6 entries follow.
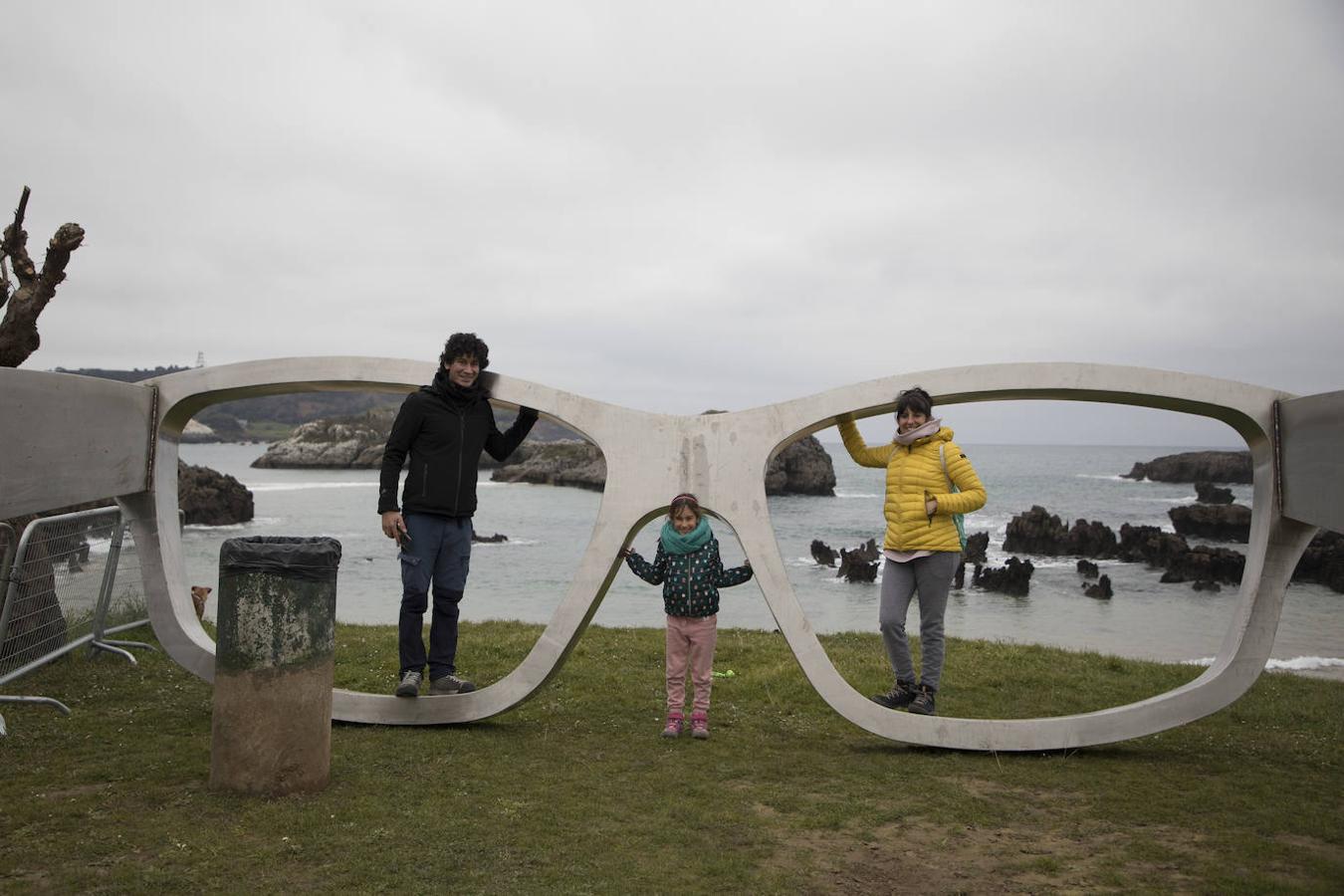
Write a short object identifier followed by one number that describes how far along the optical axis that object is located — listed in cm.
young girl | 553
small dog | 934
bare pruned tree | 761
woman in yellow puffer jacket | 535
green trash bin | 430
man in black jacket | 544
